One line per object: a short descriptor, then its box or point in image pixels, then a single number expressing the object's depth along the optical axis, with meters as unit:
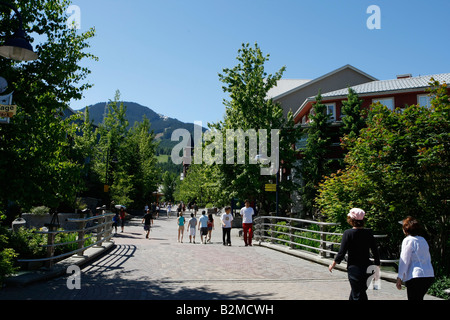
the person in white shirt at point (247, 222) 16.78
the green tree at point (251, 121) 23.77
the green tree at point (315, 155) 30.66
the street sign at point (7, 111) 7.00
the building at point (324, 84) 47.88
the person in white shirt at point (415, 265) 5.21
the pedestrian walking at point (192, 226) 20.48
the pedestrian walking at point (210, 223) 20.69
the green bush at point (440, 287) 7.56
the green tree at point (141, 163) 46.97
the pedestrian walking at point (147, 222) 21.34
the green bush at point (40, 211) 22.62
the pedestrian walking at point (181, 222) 20.72
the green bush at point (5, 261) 6.94
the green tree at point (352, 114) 31.11
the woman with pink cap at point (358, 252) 5.29
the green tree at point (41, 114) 8.02
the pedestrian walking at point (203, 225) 19.63
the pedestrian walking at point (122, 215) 25.00
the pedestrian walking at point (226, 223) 17.11
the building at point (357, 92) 34.81
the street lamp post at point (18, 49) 6.95
